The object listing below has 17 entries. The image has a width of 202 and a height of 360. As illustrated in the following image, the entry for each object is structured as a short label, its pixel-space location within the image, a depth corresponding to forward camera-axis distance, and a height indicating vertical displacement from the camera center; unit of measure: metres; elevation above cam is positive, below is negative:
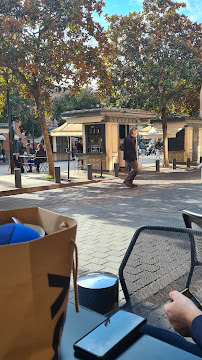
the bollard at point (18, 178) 11.73 -0.78
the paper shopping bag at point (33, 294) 0.70 -0.31
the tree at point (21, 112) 36.34 +5.03
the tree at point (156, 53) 17.72 +5.58
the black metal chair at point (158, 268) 1.52 -0.57
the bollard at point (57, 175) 12.86 -0.77
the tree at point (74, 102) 42.81 +7.07
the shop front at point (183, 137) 22.91 +1.24
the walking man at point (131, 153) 11.46 +0.05
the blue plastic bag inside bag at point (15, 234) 0.80 -0.19
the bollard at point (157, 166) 17.88 -0.70
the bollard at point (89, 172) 14.09 -0.73
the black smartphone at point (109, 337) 0.92 -0.55
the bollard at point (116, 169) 15.59 -0.71
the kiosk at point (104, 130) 16.78 +1.35
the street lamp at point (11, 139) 17.19 +0.92
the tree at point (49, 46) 11.54 +4.15
